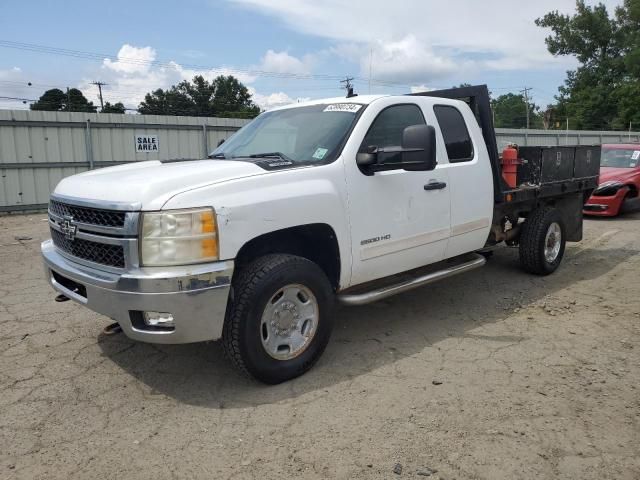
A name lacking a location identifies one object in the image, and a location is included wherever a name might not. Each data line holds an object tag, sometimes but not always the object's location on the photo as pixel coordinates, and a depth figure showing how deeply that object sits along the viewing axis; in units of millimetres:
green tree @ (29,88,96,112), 61312
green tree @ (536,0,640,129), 51094
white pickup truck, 3025
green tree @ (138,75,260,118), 72688
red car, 10500
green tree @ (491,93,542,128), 88562
